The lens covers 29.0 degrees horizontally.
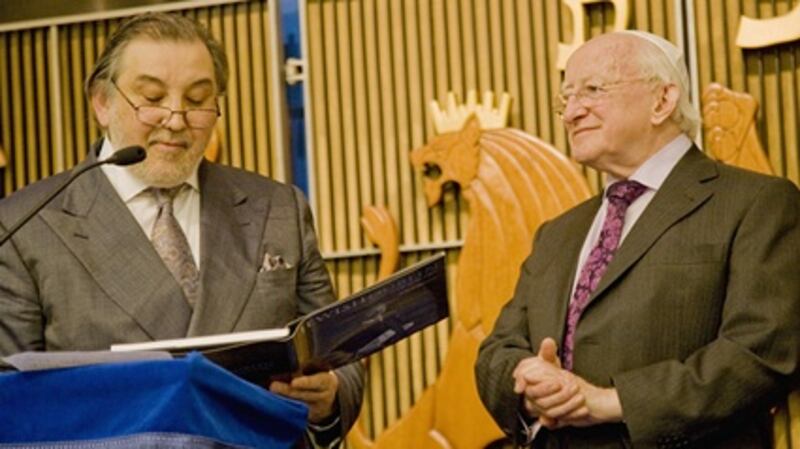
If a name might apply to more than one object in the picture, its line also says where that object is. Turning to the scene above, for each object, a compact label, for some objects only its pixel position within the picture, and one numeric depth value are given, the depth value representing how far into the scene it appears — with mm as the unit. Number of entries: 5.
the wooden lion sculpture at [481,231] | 4617
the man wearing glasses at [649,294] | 3191
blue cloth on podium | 2172
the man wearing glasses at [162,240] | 3084
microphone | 2682
